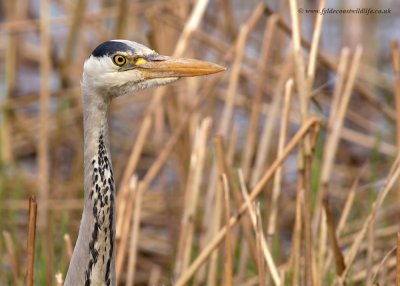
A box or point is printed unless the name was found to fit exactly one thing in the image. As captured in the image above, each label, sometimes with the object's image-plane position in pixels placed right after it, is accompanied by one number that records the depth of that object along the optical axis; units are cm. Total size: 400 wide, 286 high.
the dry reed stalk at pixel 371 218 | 653
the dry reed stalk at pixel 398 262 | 555
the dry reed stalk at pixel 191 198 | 757
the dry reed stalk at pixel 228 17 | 1100
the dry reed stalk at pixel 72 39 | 1083
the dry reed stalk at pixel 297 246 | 669
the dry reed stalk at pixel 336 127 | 763
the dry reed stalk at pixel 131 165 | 759
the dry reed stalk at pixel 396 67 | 751
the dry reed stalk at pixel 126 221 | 734
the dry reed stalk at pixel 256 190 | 682
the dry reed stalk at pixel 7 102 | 1107
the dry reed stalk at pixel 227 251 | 601
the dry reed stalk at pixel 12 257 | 692
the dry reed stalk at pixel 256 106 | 850
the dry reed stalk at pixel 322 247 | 710
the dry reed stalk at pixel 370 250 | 695
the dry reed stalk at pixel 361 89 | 891
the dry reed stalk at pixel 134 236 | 780
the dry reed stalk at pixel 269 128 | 834
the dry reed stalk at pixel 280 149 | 716
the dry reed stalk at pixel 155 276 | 965
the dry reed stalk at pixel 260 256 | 593
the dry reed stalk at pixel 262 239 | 668
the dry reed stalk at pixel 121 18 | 1011
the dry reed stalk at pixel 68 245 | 670
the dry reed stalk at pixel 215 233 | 756
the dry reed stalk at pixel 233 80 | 841
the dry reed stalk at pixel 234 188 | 688
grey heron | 570
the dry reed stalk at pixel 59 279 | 583
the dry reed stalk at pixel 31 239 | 542
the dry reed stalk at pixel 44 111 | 1005
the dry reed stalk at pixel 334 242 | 656
